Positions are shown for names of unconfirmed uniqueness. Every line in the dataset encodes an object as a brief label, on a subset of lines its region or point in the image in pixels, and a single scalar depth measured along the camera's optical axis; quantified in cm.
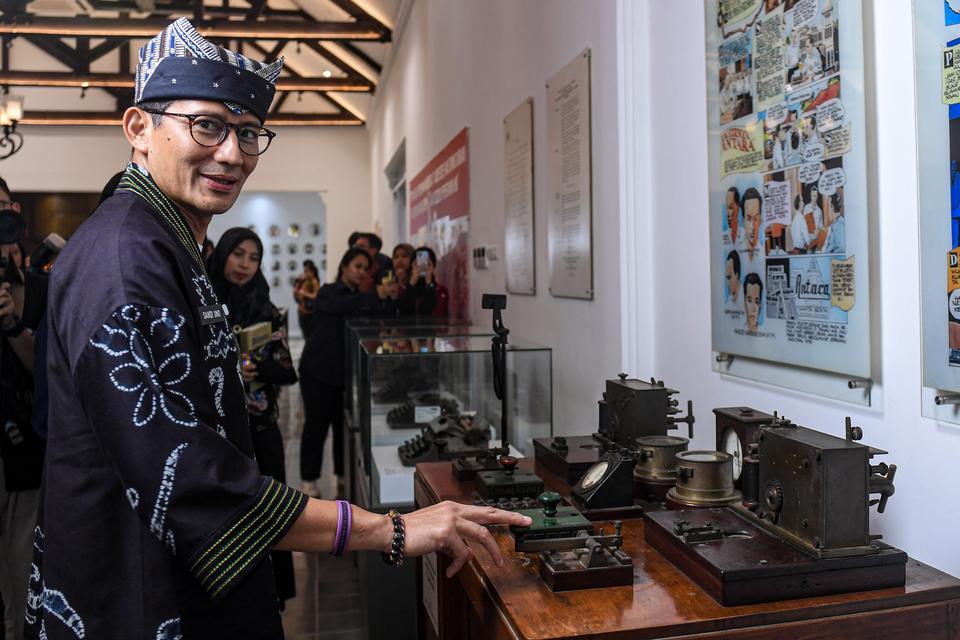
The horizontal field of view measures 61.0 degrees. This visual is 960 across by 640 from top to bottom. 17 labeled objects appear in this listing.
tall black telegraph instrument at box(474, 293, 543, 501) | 178
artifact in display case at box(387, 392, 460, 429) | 287
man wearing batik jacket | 110
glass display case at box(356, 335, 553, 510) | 282
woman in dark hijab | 329
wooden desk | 114
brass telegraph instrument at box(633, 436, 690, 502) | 174
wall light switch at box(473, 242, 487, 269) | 503
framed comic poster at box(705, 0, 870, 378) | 159
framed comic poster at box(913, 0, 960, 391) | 135
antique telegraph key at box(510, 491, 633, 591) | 127
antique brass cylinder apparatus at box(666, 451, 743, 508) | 156
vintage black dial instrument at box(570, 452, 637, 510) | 167
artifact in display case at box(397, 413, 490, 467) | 268
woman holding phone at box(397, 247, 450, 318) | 550
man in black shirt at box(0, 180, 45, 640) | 266
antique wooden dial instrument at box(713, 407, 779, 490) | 162
